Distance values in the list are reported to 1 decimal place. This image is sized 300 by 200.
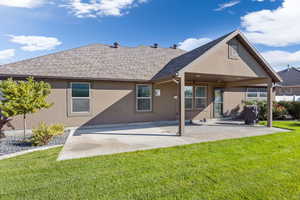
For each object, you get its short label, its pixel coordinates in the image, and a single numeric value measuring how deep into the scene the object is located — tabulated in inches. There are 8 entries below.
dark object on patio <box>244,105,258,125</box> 386.9
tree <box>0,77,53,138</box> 225.5
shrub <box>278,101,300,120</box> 492.3
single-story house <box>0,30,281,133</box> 308.7
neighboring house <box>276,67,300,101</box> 919.7
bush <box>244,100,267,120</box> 466.9
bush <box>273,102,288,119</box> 485.8
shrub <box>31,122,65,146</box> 221.9
